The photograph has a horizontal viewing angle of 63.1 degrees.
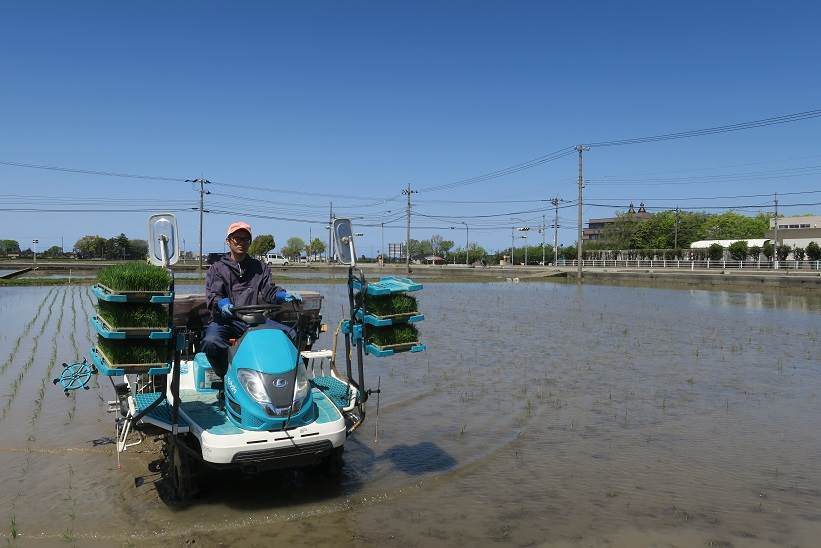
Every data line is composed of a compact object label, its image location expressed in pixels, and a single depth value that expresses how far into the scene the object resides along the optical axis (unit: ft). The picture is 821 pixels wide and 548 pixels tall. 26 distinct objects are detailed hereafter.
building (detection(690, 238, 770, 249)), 245.67
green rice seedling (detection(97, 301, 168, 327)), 18.08
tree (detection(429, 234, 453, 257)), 501.56
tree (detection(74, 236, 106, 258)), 340.59
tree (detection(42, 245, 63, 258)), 355.77
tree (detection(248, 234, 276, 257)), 308.36
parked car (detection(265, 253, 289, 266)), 293.43
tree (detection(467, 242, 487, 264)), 419.70
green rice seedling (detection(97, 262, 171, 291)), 18.06
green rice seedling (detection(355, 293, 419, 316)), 20.65
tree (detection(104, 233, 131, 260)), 318.24
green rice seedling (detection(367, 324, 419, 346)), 20.84
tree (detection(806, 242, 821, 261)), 188.65
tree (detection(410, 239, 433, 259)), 510.99
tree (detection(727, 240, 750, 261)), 209.77
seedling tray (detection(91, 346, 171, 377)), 18.03
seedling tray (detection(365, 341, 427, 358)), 20.51
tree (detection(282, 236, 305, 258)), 513.04
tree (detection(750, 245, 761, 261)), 211.16
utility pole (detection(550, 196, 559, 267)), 289.29
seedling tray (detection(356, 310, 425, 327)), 20.33
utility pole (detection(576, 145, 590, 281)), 191.70
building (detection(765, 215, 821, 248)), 245.86
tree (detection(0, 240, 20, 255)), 438.81
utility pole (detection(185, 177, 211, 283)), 199.82
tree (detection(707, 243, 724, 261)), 214.28
